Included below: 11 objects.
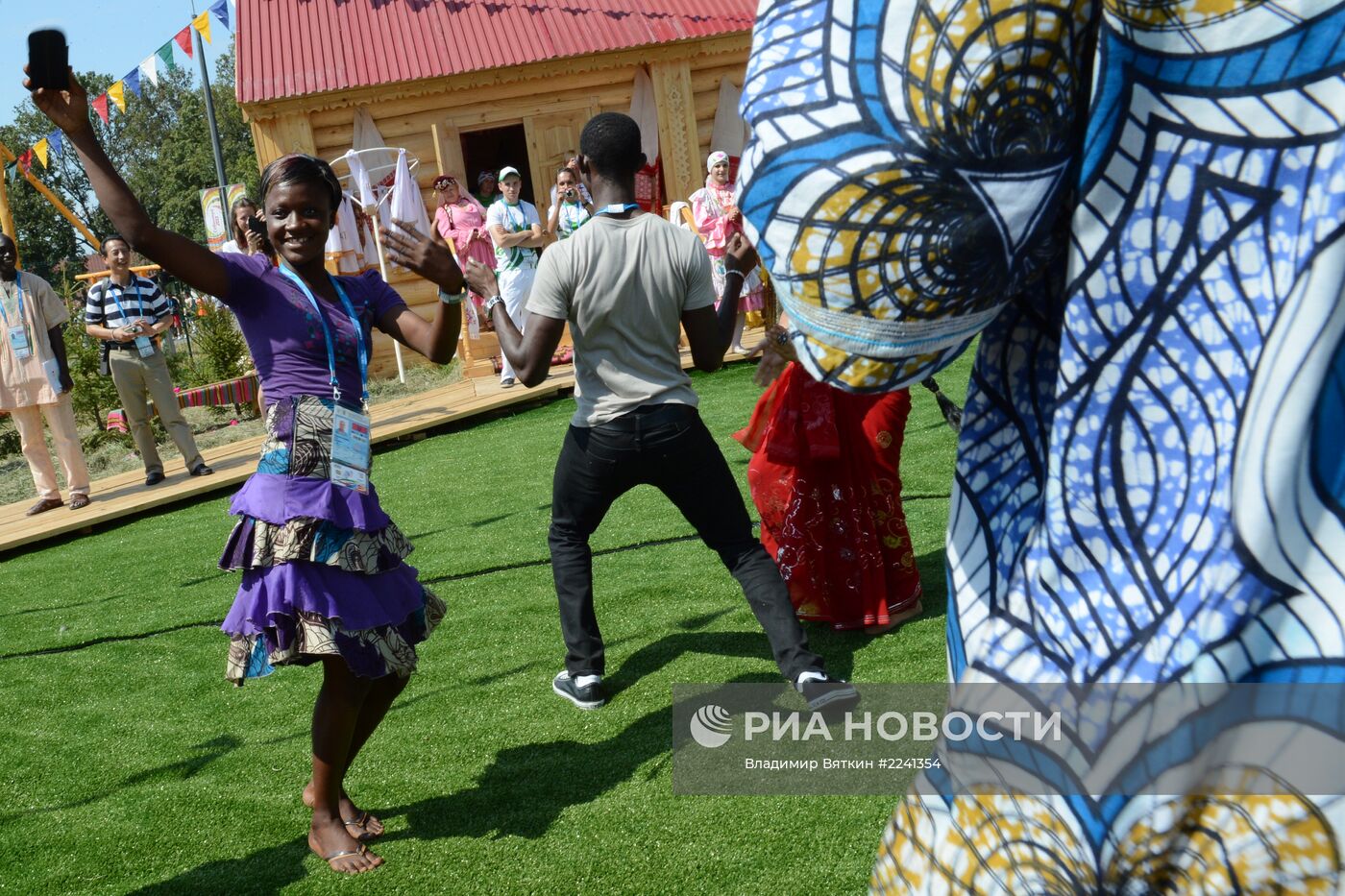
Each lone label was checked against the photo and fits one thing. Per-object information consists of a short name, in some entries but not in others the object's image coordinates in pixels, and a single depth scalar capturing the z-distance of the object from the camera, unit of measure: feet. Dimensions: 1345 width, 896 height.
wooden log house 47.26
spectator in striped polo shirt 32.48
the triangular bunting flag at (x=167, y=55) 48.21
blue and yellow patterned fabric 3.35
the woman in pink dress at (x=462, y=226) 42.47
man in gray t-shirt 13.11
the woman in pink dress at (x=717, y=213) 39.52
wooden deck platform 30.42
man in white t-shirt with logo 39.91
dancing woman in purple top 9.99
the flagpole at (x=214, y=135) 71.26
